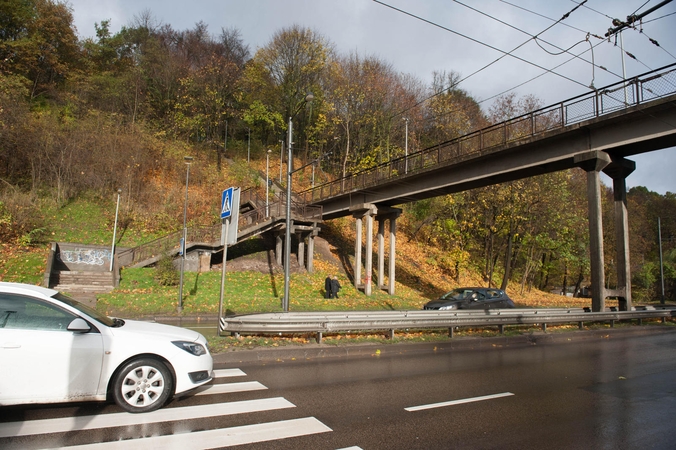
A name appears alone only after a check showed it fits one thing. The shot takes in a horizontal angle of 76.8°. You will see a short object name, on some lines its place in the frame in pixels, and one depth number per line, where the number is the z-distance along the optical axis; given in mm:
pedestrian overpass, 15961
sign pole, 10578
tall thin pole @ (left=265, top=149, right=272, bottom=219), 29827
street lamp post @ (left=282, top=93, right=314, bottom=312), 16089
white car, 5141
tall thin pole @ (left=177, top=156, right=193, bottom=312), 19811
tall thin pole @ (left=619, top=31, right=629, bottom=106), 15911
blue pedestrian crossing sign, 10703
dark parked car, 19234
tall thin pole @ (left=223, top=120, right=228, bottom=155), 52941
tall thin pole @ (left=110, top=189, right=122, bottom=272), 26206
